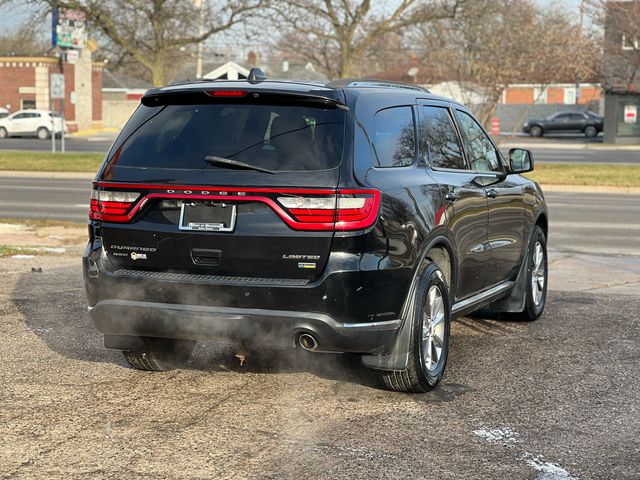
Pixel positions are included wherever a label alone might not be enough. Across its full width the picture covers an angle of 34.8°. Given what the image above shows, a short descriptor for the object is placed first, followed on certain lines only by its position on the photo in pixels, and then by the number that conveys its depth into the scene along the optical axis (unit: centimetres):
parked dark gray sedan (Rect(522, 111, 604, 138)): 6347
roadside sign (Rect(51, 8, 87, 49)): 3030
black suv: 529
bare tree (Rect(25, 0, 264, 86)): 3042
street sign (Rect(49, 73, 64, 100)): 3559
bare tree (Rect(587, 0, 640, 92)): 5269
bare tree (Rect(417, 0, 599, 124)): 3134
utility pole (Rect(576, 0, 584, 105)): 5482
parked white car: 5691
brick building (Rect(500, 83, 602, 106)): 8812
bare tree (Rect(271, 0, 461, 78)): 2955
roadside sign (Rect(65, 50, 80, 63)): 4412
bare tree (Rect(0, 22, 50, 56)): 8606
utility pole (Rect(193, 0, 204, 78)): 3166
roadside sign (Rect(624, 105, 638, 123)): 5241
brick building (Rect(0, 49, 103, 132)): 6406
